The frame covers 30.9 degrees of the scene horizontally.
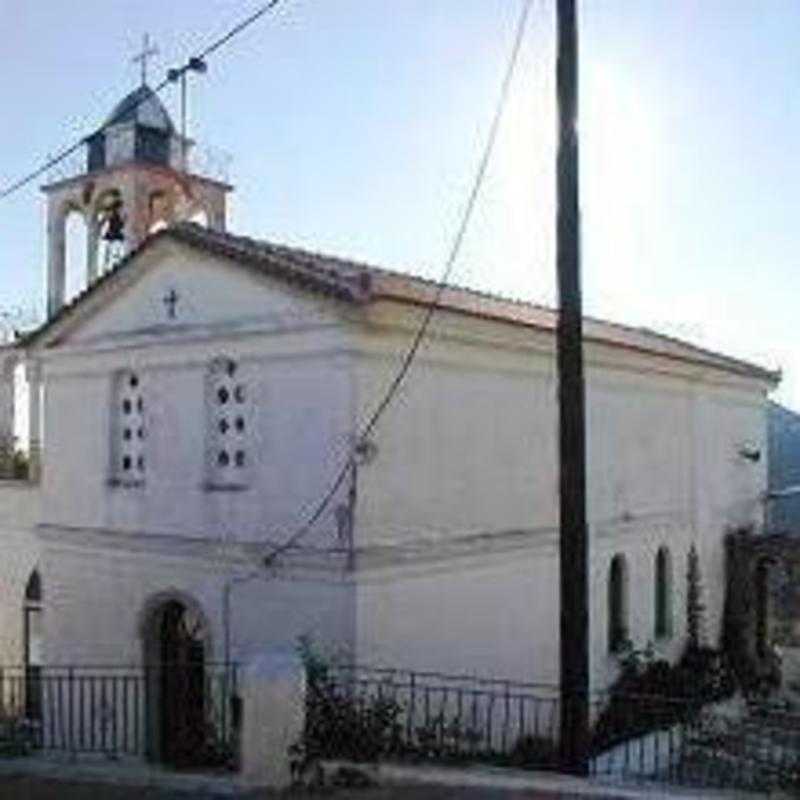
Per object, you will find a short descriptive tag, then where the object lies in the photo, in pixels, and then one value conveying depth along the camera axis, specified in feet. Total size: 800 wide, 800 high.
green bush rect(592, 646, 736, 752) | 71.05
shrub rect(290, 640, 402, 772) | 42.34
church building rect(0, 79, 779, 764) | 56.95
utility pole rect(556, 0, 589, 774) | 43.50
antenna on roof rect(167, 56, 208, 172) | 52.80
